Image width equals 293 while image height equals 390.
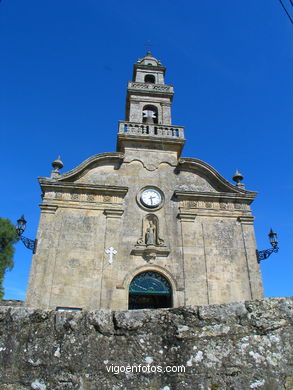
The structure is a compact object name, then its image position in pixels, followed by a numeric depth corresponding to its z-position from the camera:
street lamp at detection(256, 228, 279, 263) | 13.34
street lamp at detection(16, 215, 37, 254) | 12.58
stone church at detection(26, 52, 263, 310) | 12.06
